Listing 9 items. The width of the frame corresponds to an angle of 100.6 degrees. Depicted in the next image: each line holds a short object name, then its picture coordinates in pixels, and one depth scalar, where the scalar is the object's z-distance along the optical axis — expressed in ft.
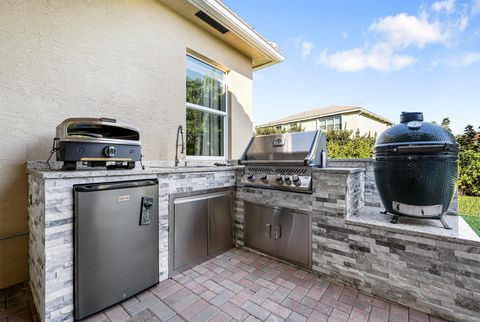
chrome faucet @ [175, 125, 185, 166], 10.80
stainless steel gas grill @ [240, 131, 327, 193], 7.91
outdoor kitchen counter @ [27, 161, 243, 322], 4.68
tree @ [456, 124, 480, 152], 16.01
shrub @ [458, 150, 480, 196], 15.61
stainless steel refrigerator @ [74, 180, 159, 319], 5.11
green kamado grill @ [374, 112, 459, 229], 5.88
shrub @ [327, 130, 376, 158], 19.07
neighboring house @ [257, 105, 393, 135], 34.22
